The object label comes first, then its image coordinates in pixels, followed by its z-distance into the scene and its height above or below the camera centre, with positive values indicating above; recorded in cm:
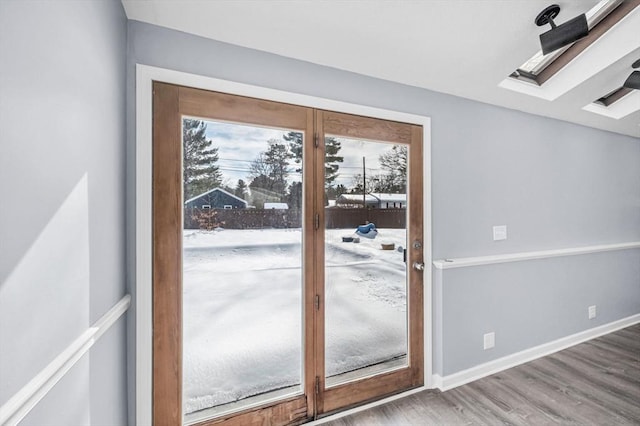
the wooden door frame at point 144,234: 143 -9
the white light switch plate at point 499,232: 246 -17
